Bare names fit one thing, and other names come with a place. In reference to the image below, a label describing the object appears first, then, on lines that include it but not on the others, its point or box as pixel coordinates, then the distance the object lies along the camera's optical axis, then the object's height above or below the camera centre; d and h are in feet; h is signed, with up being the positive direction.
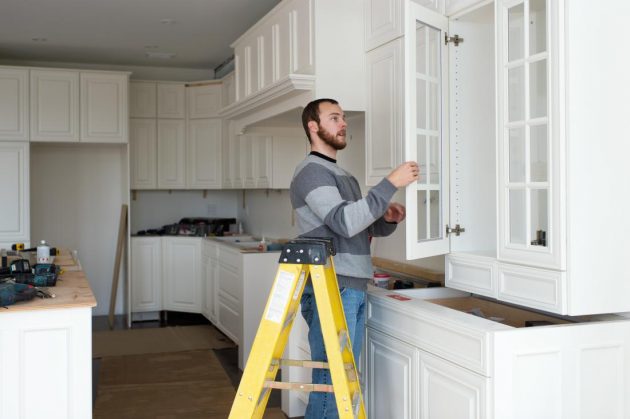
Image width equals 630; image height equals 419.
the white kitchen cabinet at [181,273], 25.55 -2.12
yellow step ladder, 8.69 -1.35
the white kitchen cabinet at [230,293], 18.89 -2.32
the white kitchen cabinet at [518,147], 8.34 +0.87
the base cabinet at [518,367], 8.11 -1.82
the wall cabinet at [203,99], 26.00 +4.17
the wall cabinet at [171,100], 26.11 +4.14
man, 9.27 +0.00
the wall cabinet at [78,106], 23.80 +3.64
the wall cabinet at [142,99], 25.81 +4.14
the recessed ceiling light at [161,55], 25.20 +5.64
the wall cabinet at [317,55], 13.10 +3.02
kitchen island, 9.79 -2.01
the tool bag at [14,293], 9.75 -1.10
